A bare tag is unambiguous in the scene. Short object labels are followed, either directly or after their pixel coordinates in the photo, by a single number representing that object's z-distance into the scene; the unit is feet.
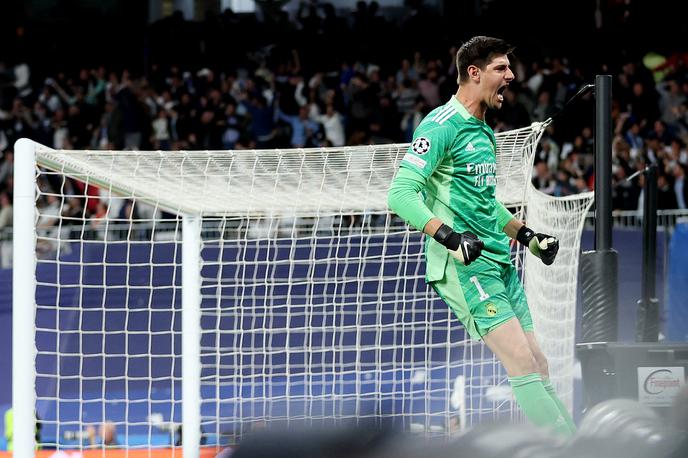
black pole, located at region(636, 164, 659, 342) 41.52
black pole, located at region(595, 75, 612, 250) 30.42
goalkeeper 25.46
